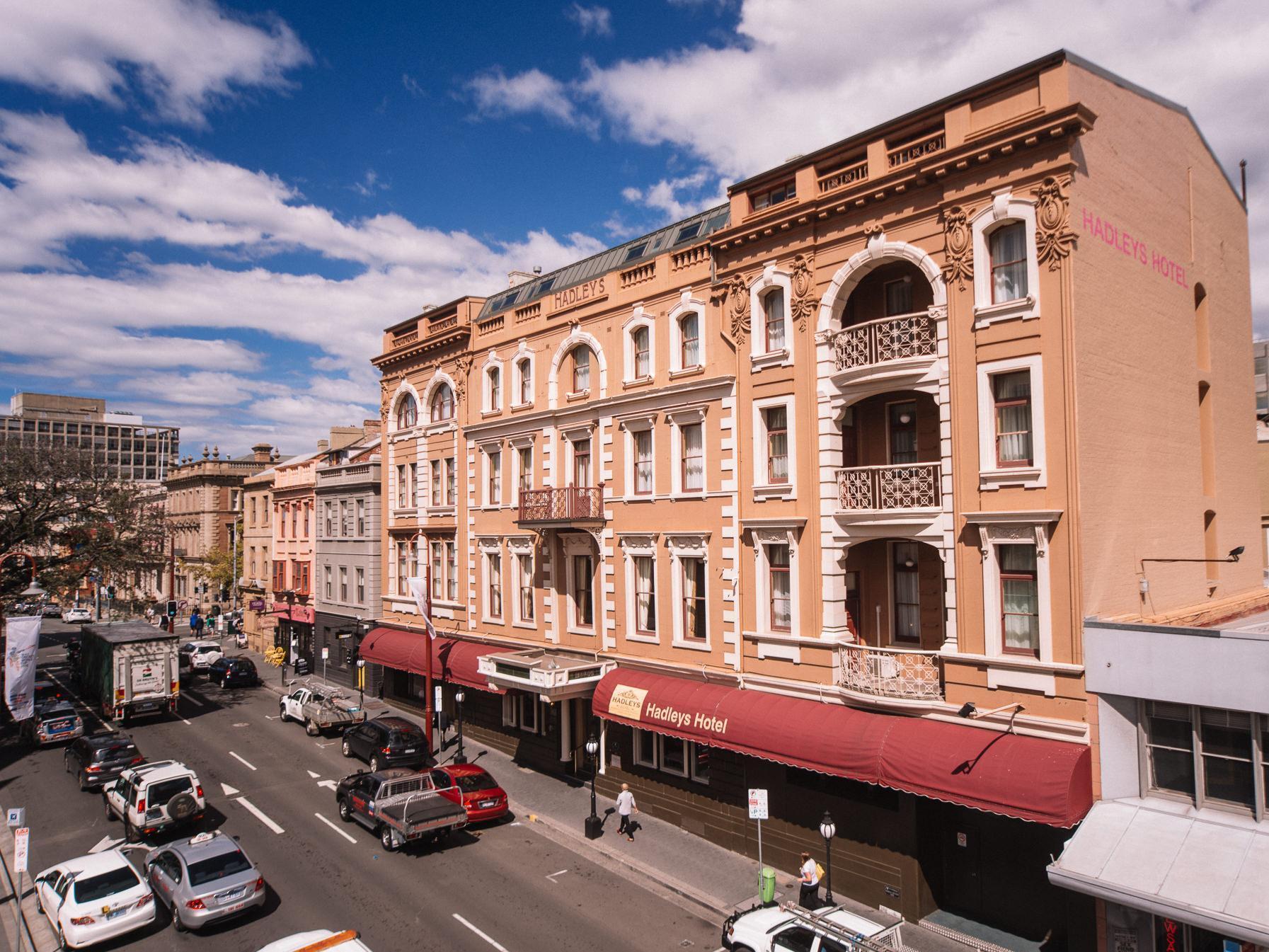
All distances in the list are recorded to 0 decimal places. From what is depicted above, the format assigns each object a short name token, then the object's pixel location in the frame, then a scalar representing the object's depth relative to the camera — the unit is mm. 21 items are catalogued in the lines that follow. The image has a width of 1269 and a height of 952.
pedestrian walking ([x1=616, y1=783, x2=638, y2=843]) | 22734
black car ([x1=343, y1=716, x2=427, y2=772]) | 27906
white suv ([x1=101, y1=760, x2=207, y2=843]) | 21484
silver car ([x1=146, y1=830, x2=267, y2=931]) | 16938
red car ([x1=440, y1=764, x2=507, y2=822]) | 23016
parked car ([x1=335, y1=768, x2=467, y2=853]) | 21000
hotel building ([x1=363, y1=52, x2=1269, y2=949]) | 16125
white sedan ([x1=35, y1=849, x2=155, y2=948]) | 16234
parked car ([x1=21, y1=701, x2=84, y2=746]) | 32438
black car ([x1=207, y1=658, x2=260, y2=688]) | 43250
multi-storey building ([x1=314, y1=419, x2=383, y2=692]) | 40125
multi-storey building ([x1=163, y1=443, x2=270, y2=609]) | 66438
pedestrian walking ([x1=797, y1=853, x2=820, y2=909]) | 17828
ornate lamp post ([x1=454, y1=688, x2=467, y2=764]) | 29750
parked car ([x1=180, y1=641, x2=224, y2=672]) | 46594
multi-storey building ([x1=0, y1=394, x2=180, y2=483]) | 168250
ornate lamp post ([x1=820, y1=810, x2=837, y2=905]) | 17266
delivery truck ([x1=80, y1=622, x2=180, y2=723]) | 34375
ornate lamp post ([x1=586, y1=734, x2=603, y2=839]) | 22547
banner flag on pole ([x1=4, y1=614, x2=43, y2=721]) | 26266
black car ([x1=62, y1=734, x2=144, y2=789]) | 26203
